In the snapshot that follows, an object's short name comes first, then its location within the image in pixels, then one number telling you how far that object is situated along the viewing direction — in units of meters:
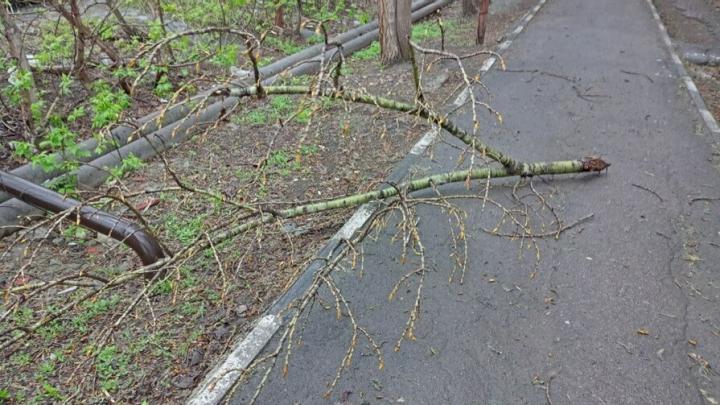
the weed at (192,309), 3.12
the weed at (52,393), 2.55
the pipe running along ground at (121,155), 3.91
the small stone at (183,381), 2.66
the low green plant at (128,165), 4.33
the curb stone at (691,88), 5.33
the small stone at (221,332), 2.97
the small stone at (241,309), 3.14
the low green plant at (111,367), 2.66
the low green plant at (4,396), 2.58
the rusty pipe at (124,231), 2.94
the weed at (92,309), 3.08
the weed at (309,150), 4.96
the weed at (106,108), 4.34
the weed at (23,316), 3.07
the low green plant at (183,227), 3.78
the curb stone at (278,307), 2.57
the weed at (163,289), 3.28
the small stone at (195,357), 2.79
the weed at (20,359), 2.85
